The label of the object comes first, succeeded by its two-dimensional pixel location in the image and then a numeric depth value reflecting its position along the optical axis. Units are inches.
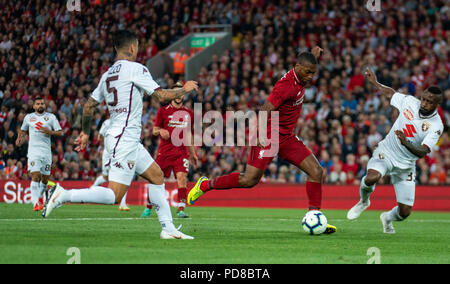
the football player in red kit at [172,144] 631.2
